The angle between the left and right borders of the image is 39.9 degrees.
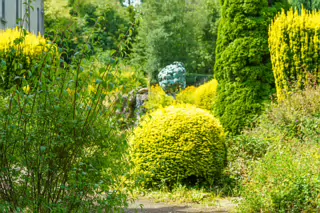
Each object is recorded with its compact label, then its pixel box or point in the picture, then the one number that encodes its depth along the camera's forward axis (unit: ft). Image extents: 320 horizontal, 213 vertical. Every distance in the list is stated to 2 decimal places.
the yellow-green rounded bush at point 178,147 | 21.68
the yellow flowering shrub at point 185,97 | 39.88
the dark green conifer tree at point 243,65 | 27.81
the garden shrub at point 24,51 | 24.79
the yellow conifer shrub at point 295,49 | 26.53
